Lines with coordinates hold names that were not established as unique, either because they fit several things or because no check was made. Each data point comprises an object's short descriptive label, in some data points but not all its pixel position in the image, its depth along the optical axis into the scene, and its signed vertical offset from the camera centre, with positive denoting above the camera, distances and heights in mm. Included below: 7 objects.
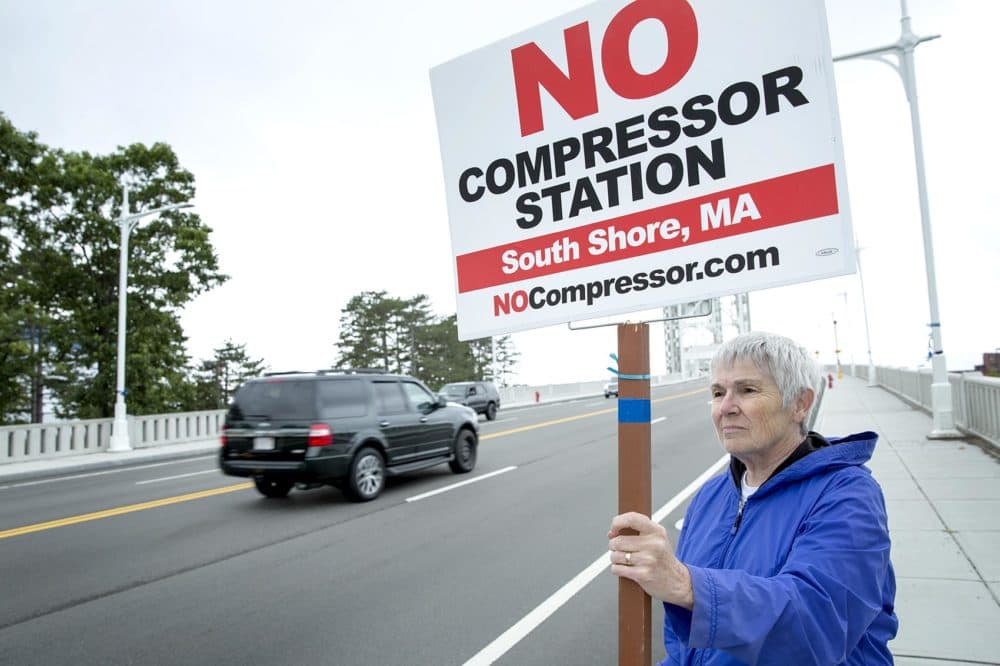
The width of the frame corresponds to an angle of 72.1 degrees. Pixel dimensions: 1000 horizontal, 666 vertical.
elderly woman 1452 -398
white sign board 1890 +681
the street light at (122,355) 19234 +1527
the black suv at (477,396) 28922 -168
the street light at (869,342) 37812 +2034
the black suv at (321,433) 9664 -509
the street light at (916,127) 13352 +4894
